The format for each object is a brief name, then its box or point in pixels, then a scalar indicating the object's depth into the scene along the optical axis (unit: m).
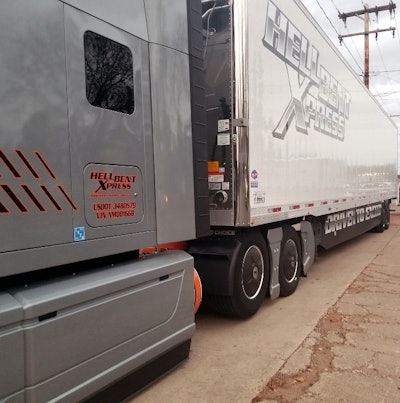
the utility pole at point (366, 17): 26.00
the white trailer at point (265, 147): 4.80
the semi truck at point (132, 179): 2.49
